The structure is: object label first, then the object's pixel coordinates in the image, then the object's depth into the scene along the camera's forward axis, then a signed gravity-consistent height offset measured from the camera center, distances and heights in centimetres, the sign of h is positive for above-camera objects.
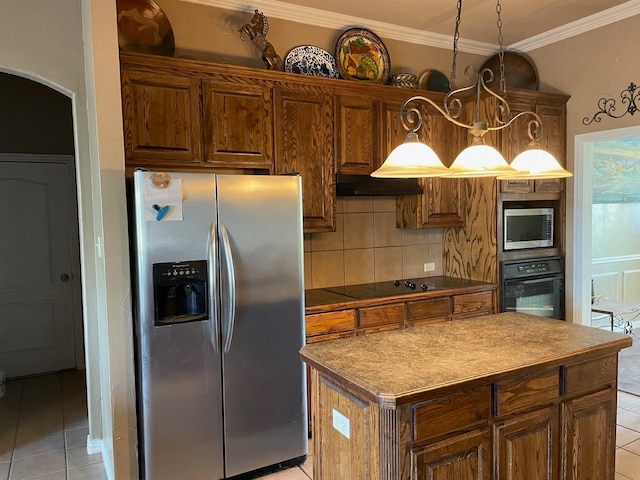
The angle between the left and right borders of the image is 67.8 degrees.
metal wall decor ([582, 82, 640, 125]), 346 +81
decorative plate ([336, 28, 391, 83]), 355 +122
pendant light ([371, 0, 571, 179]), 179 +21
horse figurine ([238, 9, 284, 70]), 316 +122
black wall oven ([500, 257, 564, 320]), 372 -58
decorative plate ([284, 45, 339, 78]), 336 +112
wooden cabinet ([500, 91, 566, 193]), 368 +63
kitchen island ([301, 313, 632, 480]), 159 -70
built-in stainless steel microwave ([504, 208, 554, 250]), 373 -11
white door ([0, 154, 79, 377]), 432 -37
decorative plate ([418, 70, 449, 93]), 394 +112
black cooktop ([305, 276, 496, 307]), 319 -53
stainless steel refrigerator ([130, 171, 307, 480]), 235 -53
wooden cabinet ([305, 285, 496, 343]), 299 -66
